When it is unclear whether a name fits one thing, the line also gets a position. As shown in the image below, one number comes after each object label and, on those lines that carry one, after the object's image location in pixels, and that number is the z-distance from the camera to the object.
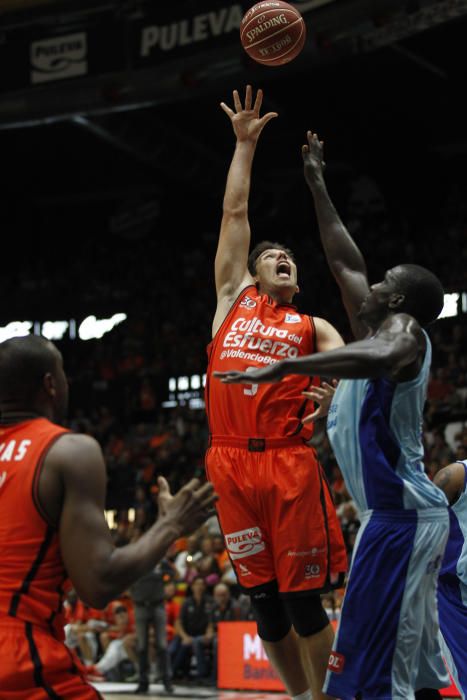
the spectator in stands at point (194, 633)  12.79
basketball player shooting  5.12
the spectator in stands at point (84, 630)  14.05
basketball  7.13
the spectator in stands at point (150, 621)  12.41
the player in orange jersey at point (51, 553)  3.18
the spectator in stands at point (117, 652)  13.59
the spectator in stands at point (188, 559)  13.95
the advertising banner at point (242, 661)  11.84
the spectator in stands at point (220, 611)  12.60
